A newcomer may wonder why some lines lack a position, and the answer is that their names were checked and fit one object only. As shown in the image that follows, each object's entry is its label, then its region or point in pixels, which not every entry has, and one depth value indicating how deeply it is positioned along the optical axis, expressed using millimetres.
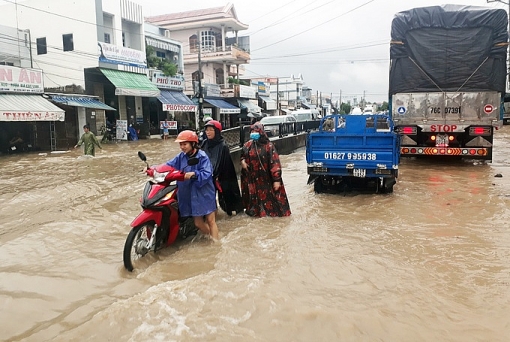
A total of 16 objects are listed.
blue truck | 7121
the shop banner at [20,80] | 16047
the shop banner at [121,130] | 23641
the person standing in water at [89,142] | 13688
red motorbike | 4016
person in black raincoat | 5512
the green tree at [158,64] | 29050
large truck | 9766
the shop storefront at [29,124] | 15570
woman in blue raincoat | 4457
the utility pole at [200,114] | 27450
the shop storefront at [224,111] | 32469
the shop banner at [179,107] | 25972
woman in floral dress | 5855
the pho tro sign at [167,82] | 26531
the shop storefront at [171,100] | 26453
